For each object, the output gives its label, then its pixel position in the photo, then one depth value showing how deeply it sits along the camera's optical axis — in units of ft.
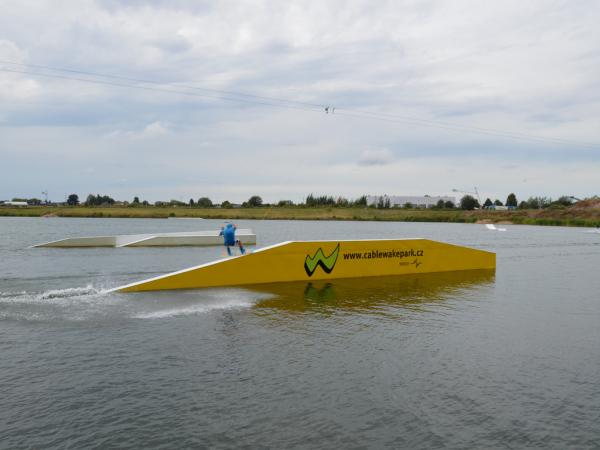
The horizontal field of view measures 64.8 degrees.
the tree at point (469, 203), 556.27
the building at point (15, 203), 598.75
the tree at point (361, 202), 522.47
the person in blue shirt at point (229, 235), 66.54
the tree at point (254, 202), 497.05
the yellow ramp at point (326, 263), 56.24
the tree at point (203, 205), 491.72
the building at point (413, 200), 625.41
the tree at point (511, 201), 615.53
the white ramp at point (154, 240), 112.67
